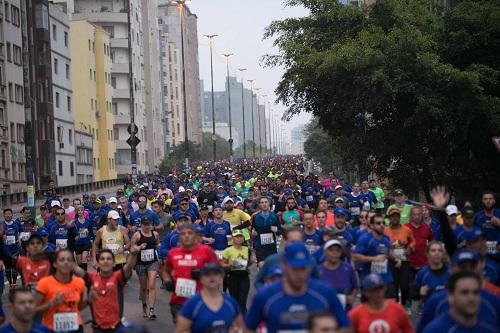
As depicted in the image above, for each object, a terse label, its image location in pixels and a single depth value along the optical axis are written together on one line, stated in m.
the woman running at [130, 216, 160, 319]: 16.41
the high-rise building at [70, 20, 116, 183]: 84.25
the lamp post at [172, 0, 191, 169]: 71.81
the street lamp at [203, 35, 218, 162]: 98.49
